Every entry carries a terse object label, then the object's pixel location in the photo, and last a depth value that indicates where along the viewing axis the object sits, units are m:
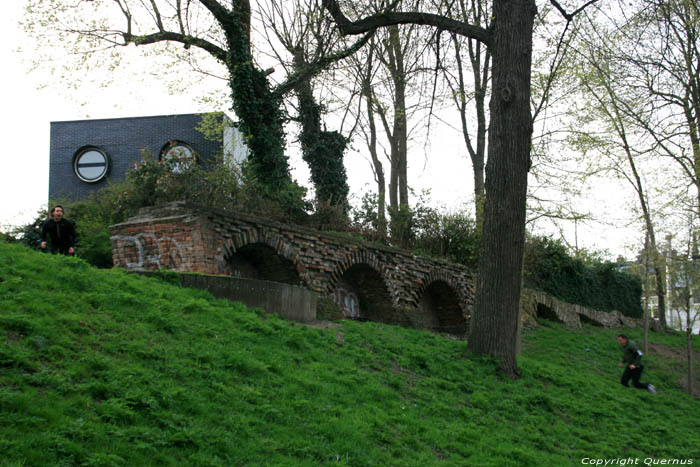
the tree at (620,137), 20.97
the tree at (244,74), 16.47
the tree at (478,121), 20.86
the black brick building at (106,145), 27.47
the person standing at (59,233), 10.41
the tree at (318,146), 19.44
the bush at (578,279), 24.11
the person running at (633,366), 14.11
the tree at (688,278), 17.08
